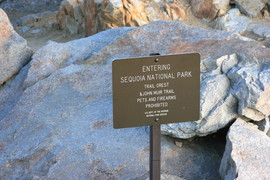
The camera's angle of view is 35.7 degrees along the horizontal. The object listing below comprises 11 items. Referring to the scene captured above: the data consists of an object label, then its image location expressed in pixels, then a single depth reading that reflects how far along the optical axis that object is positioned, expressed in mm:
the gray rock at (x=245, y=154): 2891
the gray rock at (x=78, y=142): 3393
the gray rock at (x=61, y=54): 4605
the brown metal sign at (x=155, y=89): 2543
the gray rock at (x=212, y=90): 3439
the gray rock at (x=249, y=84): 3344
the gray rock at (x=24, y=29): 11123
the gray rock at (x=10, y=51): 4844
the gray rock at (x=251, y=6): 8234
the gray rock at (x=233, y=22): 8028
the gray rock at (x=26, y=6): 13297
